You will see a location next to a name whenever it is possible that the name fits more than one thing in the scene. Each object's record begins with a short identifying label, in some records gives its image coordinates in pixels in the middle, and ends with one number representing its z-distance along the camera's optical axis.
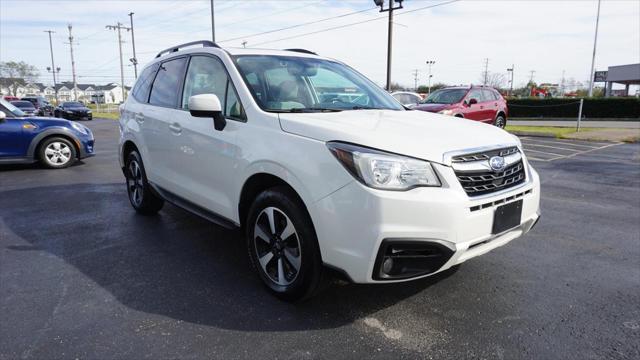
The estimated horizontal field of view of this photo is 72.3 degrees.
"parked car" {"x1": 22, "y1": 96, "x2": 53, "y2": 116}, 29.88
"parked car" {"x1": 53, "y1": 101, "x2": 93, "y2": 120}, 30.05
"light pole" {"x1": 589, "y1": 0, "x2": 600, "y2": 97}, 34.56
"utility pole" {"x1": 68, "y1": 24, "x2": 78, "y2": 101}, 64.34
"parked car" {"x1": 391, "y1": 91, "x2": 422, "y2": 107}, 18.75
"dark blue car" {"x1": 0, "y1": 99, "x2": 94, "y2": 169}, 8.53
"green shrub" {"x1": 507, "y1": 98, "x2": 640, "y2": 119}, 31.67
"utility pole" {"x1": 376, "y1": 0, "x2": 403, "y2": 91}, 18.77
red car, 13.53
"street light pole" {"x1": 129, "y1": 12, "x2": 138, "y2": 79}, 48.19
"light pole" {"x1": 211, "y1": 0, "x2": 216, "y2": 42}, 28.83
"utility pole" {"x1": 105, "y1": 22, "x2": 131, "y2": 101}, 53.88
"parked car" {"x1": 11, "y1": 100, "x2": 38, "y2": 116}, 21.69
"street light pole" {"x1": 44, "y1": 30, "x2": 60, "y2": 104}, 78.68
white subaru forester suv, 2.46
